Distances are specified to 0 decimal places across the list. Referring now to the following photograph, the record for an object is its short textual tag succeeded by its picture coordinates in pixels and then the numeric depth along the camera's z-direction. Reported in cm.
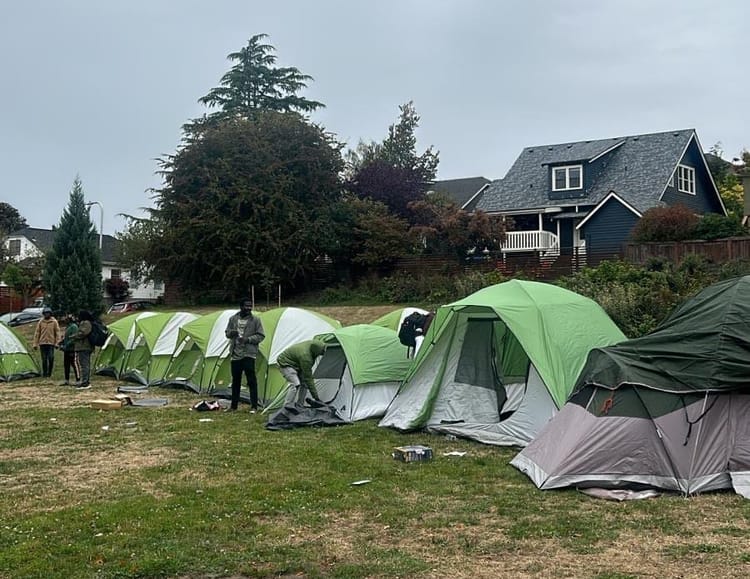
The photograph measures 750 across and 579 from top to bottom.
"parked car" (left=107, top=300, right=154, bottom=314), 3820
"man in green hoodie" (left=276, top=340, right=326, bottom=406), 1162
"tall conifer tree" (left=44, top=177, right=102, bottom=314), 3023
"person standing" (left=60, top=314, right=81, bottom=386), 1650
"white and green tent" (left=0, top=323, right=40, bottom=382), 1830
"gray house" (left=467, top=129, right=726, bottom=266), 3250
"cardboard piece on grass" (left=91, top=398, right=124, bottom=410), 1323
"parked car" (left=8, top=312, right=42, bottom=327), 3665
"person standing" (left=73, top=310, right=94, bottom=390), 1590
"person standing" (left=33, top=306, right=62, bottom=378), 1836
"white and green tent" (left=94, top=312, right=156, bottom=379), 1815
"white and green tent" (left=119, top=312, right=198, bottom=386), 1702
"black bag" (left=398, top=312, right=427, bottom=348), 1212
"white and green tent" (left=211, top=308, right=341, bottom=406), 1348
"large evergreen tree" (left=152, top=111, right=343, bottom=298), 3148
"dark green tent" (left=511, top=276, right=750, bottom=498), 734
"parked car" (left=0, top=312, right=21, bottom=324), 3660
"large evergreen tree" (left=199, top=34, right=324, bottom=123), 4550
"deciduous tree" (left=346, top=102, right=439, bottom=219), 3653
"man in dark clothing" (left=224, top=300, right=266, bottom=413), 1289
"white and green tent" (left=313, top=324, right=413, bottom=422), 1198
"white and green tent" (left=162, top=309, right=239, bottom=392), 1521
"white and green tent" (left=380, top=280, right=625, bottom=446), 991
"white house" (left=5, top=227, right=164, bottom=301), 5159
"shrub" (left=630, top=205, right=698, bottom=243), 2638
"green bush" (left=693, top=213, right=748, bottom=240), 2609
